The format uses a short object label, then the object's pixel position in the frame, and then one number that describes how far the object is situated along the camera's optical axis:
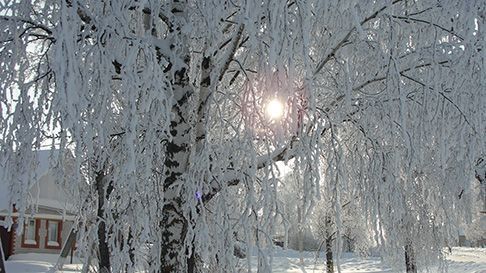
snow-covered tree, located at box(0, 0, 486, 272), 4.26
